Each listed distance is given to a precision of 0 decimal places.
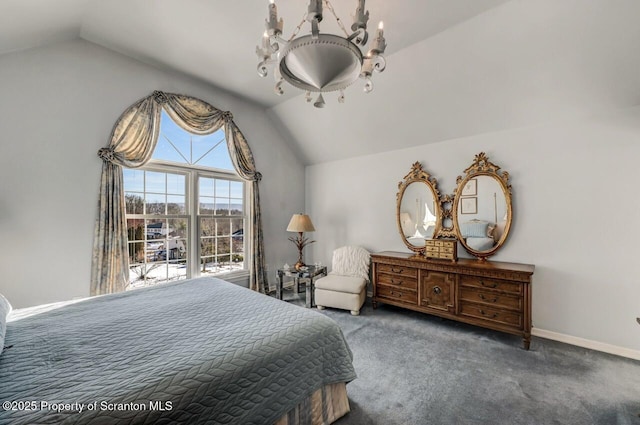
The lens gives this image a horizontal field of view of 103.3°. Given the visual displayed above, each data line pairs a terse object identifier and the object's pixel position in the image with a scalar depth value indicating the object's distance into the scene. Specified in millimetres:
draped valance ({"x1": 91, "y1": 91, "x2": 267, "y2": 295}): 2635
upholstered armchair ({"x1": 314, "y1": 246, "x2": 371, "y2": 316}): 3379
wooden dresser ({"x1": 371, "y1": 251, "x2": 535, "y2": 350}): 2510
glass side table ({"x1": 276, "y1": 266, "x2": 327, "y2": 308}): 3626
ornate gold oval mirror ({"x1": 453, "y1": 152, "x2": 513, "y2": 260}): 2965
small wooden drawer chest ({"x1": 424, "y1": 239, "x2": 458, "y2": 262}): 3014
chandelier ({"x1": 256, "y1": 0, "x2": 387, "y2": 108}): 1304
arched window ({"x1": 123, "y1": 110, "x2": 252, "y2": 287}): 3094
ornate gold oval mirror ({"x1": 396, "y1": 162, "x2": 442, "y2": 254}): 3480
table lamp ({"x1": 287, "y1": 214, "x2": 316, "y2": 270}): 3828
